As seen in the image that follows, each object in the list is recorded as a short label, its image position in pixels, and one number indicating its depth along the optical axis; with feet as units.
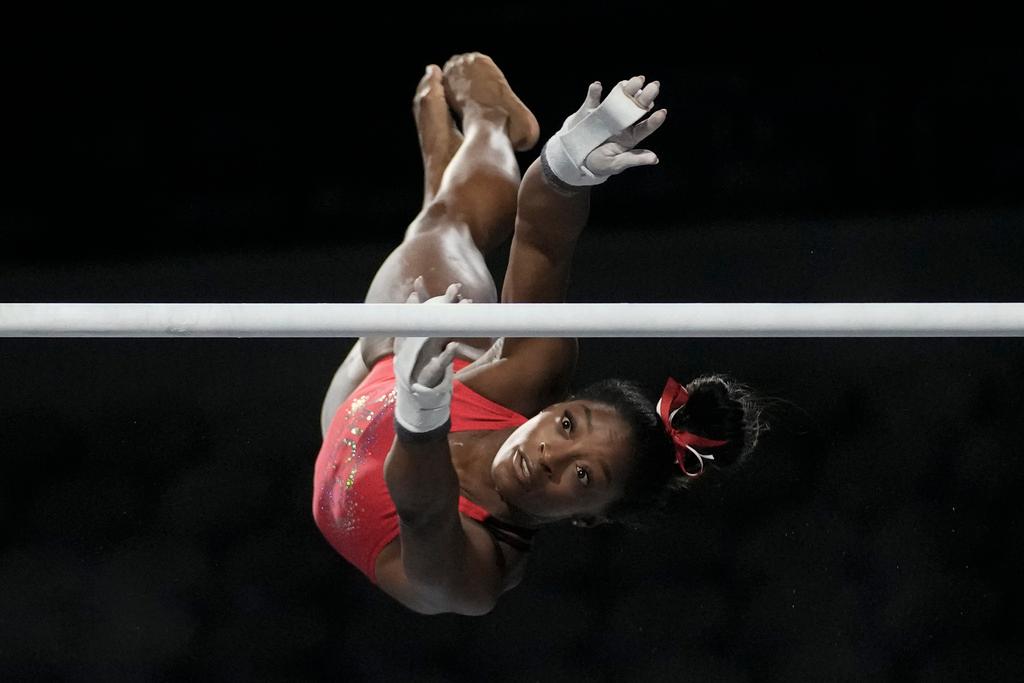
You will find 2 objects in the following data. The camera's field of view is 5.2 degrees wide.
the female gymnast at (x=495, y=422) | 48.00
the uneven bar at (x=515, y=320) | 46.48
